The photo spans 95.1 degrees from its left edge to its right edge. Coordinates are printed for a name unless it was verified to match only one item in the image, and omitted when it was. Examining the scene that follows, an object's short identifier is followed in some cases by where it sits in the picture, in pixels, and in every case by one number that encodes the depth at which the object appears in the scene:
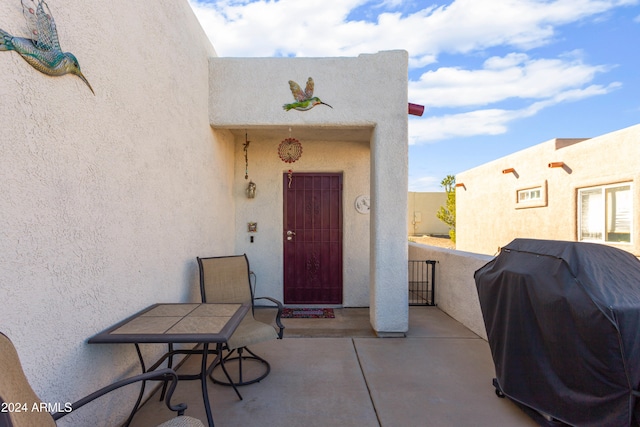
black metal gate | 5.70
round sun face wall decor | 5.48
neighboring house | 6.49
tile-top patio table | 1.94
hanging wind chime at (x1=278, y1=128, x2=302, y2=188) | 5.28
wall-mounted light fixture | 5.35
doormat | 4.96
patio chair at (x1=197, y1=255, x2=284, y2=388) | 2.89
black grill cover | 1.76
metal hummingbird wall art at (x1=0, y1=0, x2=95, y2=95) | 1.48
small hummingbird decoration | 4.16
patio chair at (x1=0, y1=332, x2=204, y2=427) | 1.02
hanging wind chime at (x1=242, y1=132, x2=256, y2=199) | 5.36
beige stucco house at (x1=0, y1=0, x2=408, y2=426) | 1.56
